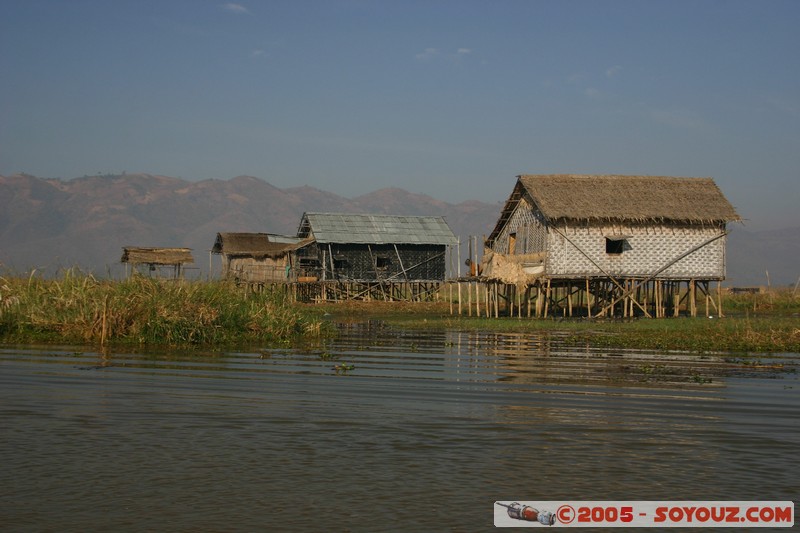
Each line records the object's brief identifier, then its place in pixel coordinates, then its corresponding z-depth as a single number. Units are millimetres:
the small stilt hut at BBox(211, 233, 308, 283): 49812
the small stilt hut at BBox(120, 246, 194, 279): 47562
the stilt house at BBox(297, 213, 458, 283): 46188
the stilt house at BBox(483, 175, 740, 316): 33938
